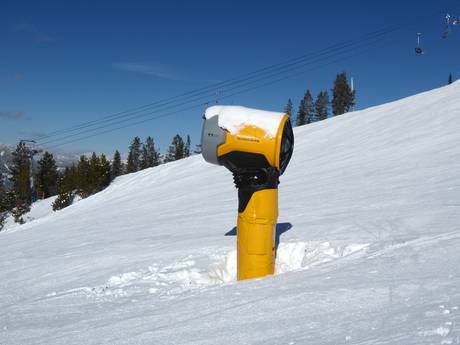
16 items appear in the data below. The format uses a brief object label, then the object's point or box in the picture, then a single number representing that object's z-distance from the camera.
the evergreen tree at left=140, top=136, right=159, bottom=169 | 82.69
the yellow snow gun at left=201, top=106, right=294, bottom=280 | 3.59
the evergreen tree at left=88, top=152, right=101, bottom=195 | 37.88
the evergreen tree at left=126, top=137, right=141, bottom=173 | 75.31
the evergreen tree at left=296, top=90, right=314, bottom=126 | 74.75
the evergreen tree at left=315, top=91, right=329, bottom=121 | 74.19
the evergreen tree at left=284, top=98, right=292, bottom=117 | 82.19
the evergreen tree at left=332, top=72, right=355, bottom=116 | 68.88
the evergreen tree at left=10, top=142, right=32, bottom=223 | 35.49
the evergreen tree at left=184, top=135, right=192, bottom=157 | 77.56
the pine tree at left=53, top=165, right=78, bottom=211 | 34.84
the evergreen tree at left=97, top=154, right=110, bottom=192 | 38.52
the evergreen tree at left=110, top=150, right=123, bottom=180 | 70.14
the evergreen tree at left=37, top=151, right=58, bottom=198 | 57.56
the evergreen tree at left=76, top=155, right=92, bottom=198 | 37.91
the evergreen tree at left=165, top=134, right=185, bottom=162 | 73.56
